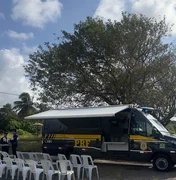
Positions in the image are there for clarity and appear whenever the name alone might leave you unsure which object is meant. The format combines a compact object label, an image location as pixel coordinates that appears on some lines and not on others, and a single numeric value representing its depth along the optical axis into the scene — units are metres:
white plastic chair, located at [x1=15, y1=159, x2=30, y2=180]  6.89
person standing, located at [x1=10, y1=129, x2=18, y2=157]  10.79
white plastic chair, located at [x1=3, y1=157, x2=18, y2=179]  7.20
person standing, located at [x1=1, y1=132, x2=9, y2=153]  10.36
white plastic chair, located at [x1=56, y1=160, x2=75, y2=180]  6.43
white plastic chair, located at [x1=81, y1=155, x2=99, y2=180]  7.04
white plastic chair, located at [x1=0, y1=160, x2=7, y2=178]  7.46
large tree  13.40
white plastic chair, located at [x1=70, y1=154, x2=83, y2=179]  7.46
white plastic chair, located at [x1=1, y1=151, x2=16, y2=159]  8.05
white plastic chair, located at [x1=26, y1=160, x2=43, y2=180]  6.70
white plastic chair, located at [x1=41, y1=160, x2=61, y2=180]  6.57
